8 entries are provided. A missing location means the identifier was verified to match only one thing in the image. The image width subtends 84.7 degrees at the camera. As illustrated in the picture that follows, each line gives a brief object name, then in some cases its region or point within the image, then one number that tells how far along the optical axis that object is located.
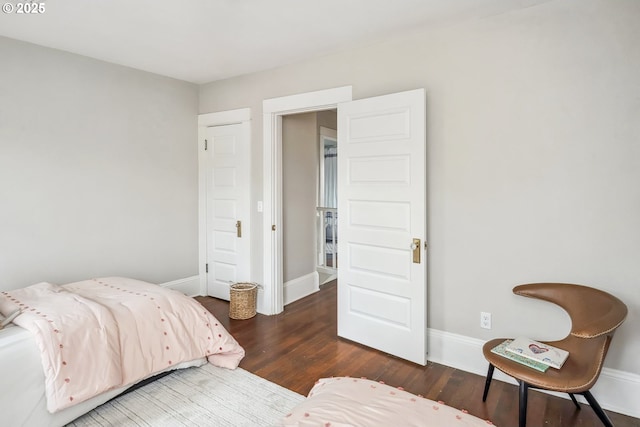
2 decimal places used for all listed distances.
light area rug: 2.05
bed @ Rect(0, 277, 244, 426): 1.84
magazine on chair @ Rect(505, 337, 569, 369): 1.92
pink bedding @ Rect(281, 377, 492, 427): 1.22
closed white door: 3.92
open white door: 2.66
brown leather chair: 1.77
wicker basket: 3.61
